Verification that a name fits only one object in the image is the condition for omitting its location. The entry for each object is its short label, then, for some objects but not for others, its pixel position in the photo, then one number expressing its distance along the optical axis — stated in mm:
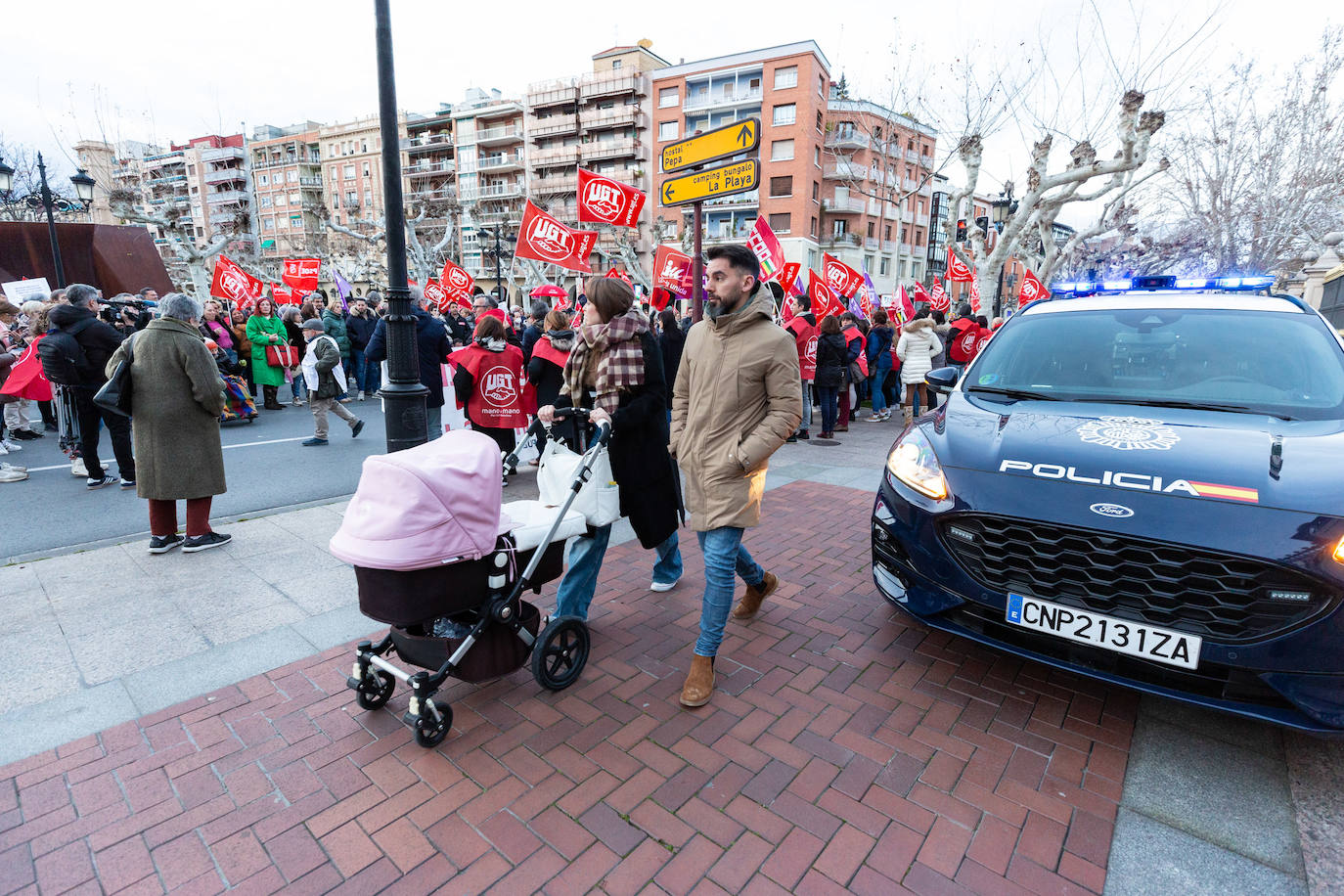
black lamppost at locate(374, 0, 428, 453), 4633
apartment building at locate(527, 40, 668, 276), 53938
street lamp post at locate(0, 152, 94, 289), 15141
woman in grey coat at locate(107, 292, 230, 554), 4828
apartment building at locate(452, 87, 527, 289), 61750
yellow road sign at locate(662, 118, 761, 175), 6102
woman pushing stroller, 3473
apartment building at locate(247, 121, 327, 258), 76750
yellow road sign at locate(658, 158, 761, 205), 6312
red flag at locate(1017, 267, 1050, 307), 15961
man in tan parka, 3020
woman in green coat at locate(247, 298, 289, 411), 11688
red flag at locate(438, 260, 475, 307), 16266
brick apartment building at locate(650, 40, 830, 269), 47094
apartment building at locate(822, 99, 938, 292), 50103
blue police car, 2336
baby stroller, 2527
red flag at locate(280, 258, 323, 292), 15664
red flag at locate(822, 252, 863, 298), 13273
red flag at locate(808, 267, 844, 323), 10805
